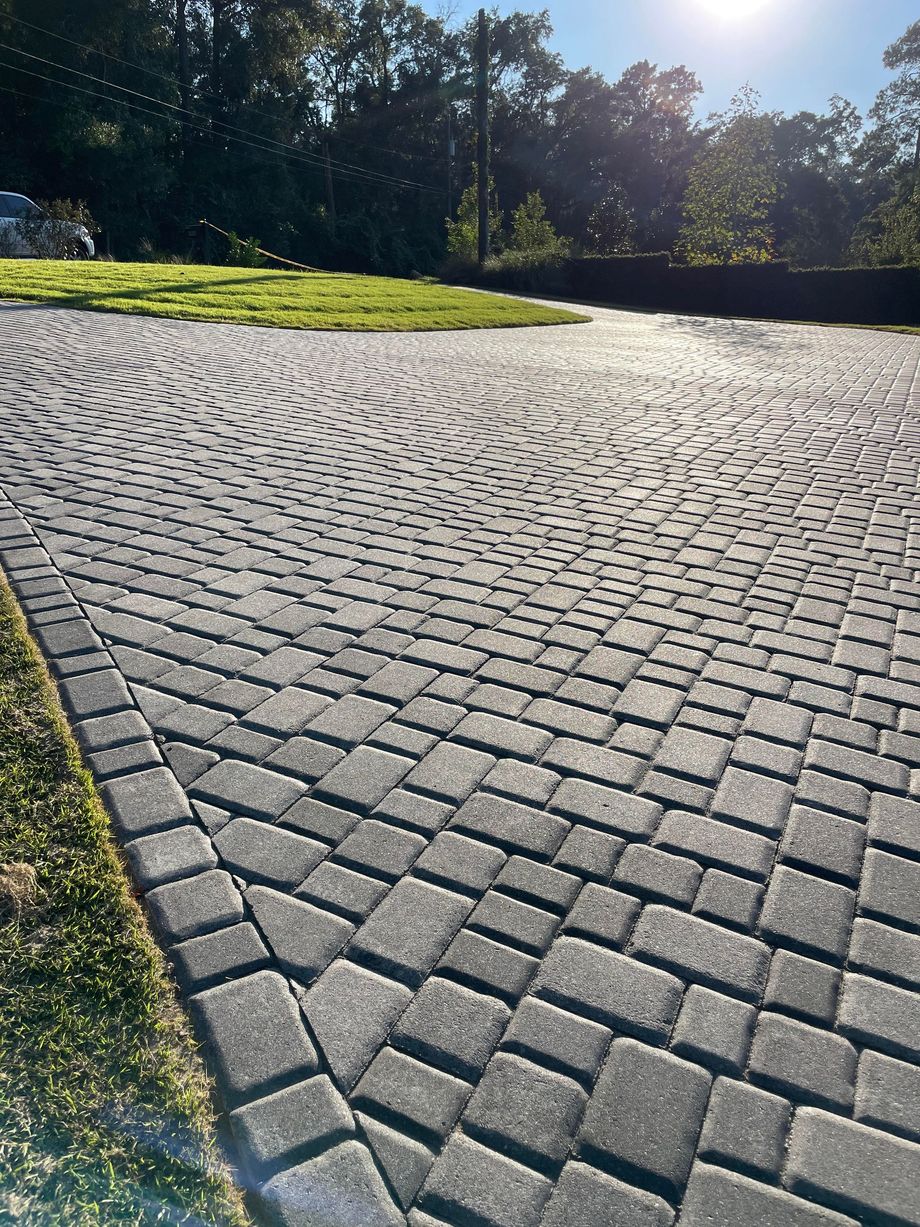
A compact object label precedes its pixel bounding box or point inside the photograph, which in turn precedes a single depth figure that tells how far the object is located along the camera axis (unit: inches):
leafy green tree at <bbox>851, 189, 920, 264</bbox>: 1042.7
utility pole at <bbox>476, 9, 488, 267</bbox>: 1017.5
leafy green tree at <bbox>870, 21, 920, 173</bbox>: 2235.5
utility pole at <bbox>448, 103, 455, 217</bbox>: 2065.3
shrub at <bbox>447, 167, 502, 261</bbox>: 1253.1
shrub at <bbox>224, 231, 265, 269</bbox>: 982.4
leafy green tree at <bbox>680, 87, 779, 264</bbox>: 1081.4
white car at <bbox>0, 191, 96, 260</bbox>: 796.6
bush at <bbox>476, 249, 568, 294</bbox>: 1160.8
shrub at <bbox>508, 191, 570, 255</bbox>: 1235.2
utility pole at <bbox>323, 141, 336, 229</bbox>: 1969.7
